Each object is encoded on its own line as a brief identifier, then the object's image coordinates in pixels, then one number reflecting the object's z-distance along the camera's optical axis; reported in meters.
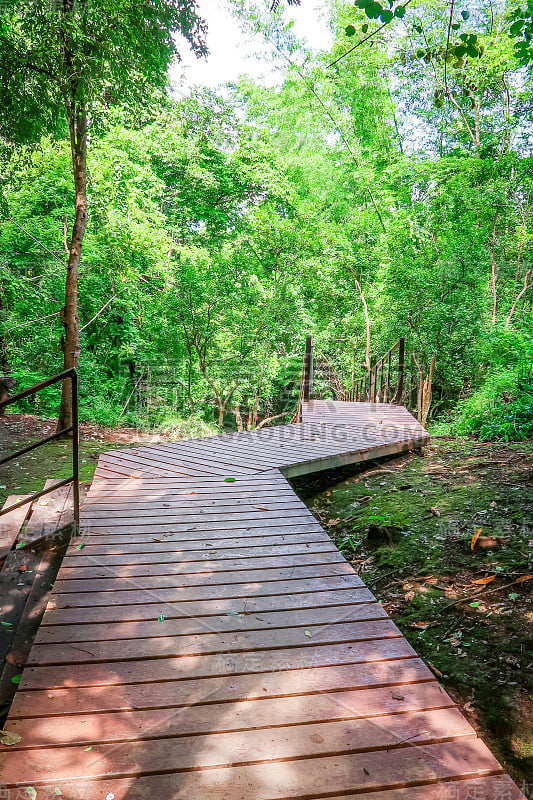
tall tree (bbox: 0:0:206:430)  5.21
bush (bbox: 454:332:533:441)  5.68
